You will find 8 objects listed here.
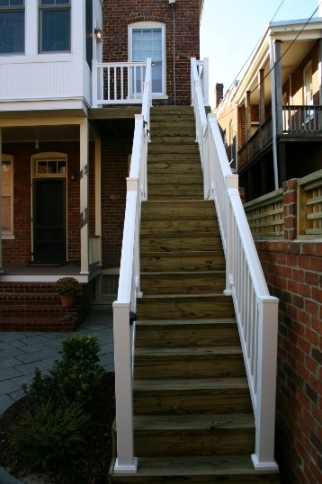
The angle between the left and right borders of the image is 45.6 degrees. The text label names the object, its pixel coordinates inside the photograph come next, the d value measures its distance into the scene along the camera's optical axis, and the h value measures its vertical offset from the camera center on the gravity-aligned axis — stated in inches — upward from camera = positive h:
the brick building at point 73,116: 271.9 +92.1
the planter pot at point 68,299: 247.2 -38.9
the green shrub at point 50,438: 103.5 -55.1
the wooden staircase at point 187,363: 102.7 -39.8
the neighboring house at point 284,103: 360.5 +141.3
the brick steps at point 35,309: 243.9 -45.9
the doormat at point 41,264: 326.0 -21.6
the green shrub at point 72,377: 127.7 -47.8
